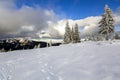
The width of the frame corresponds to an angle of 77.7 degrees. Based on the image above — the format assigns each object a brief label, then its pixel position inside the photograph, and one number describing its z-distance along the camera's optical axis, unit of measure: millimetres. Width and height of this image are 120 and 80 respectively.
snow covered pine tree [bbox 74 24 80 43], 27552
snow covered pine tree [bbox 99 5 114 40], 22089
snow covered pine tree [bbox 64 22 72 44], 27320
